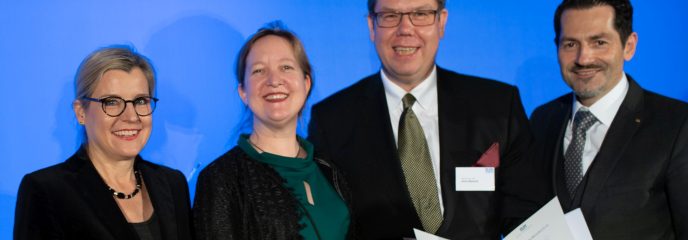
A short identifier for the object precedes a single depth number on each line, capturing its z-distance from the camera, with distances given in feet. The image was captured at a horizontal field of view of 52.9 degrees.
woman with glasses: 7.45
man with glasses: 9.16
